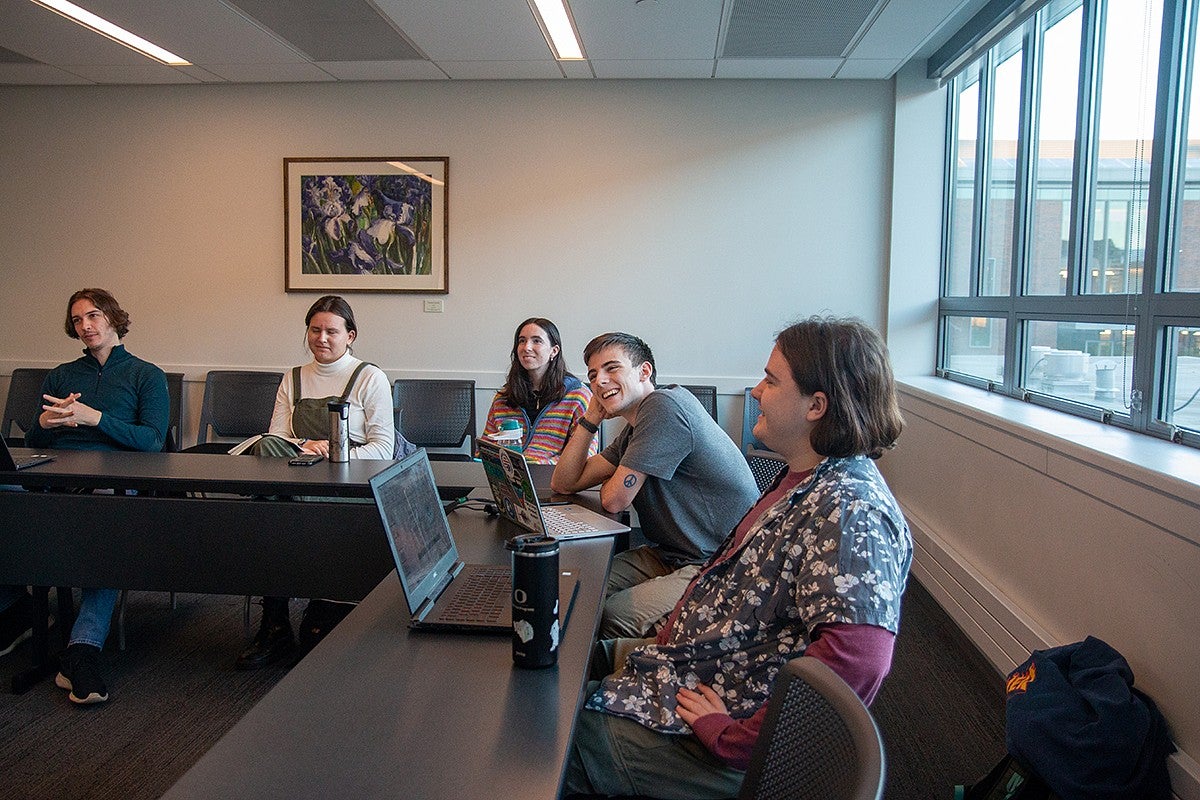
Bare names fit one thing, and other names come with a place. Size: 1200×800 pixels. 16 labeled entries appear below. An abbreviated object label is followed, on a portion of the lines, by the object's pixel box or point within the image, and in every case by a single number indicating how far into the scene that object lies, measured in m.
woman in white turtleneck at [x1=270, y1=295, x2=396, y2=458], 3.42
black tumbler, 1.33
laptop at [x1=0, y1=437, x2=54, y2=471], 2.72
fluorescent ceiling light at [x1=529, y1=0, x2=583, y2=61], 3.76
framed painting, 5.11
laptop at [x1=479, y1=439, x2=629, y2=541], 2.09
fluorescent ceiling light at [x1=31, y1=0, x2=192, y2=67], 3.89
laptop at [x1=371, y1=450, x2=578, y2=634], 1.53
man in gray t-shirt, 2.33
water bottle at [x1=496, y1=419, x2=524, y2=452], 3.44
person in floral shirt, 1.28
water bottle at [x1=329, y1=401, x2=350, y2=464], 2.91
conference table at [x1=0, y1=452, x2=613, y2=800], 1.07
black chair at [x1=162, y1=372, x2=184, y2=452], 4.93
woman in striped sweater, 3.57
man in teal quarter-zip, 3.43
